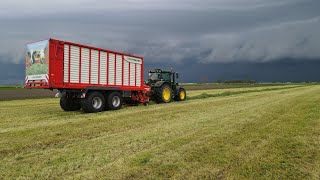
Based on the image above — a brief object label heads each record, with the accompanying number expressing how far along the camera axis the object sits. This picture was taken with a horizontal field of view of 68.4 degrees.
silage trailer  10.10
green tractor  15.01
